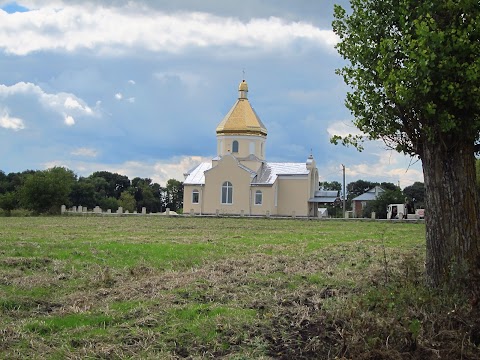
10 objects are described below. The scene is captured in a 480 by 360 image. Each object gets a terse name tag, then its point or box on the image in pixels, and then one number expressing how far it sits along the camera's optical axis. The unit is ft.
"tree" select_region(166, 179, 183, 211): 345.31
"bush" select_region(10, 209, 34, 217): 196.65
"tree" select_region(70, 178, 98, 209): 284.43
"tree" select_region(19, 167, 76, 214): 209.05
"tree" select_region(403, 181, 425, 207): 321.07
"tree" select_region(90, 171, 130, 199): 348.79
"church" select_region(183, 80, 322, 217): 224.74
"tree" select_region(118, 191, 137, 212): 295.48
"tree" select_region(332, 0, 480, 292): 29.89
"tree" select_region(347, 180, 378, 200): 397.39
